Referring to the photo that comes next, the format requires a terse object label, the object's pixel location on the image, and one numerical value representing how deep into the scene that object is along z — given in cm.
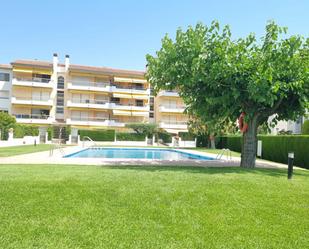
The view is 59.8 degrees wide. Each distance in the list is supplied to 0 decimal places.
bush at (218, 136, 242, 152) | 3331
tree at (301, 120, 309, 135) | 2765
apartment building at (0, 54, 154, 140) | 5544
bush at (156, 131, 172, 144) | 5350
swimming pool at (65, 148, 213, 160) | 2800
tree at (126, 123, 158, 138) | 5238
